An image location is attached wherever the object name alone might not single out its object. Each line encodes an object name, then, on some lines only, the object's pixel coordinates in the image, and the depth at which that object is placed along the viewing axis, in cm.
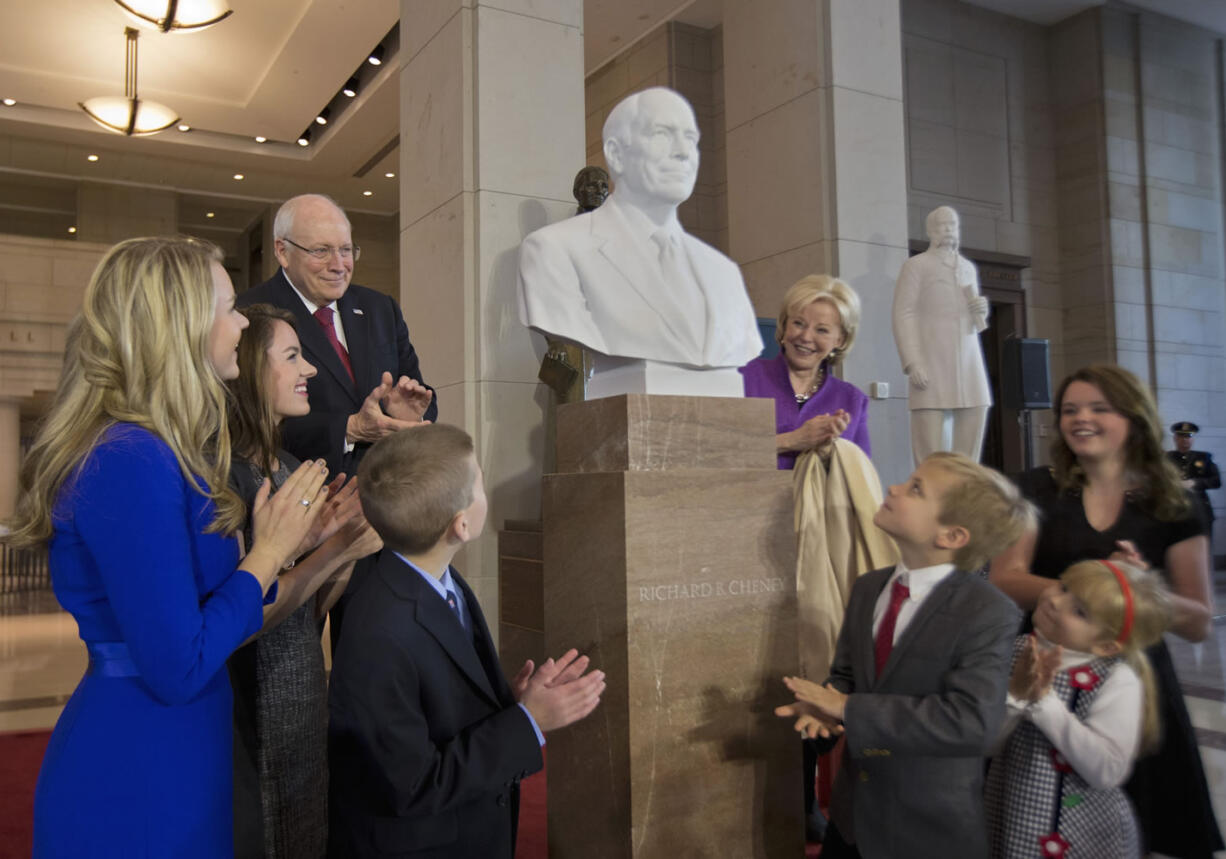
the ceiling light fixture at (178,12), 760
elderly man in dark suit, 255
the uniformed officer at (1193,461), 901
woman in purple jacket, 282
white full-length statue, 555
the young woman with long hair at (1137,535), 212
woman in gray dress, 188
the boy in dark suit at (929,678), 176
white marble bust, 249
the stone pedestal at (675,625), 220
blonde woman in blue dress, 135
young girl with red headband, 182
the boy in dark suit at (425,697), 158
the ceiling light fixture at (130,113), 953
